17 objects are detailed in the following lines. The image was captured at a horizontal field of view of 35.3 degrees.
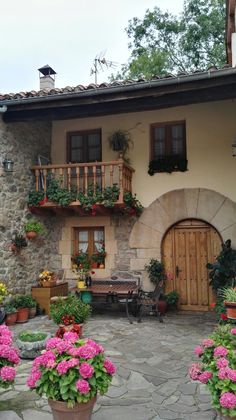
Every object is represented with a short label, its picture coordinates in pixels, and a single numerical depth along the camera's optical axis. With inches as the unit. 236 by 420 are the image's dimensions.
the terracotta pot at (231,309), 205.2
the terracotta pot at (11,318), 273.5
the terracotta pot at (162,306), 307.9
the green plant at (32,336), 193.6
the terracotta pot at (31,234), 313.1
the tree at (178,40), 594.2
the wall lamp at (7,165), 289.3
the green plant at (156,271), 319.6
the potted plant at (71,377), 100.7
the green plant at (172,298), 314.8
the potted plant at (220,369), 99.4
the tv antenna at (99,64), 362.3
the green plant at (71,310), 222.7
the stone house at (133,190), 304.5
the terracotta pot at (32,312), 298.2
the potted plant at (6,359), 114.4
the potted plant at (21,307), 284.2
